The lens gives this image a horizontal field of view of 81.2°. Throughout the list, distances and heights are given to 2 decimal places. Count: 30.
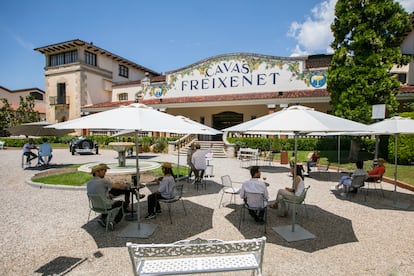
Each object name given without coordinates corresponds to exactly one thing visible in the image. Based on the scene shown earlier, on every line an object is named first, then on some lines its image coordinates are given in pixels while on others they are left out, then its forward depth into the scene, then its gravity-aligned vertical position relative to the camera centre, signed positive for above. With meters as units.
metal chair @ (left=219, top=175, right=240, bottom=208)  6.20 -1.39
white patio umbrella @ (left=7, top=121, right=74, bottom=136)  11.26 -0.04
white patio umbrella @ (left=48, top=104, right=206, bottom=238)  4.13 +0.14
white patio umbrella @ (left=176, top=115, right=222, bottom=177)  5.97 -0.02
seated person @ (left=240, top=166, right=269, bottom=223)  5.00 -1.16
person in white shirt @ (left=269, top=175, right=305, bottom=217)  5.23 -1.42
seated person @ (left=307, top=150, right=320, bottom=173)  10.92 -1.34
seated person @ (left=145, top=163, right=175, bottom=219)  5.55 -1.40
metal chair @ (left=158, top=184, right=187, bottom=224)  5.48 -1.56
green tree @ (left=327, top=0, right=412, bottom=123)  13.00 +4.32
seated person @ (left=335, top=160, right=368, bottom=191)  7.15 -1.41
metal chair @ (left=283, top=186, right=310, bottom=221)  5.06 -1.41
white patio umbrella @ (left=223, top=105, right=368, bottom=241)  4.20 +0.15
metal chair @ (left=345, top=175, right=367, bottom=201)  7.11 -1.46
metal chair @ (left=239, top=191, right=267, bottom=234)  4.99 -1.42
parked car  18.86 -1.29
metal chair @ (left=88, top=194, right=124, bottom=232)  4.67 -1.52
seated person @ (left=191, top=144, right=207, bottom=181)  8.83 -1.21
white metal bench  2.48 -1.43
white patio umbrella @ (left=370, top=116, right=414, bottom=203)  6.23 +0.20
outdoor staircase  18.66 -1.33
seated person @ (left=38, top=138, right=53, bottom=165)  12.66 -1.14
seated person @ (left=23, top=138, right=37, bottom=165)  12.53 -1.08
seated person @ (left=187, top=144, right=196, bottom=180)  8.89 -1.05
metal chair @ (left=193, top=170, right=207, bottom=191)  8.82 -1.80
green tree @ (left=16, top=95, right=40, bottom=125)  32.19 +2.20
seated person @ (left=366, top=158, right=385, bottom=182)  7.45 -1.25
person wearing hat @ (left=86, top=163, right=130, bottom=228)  4.91 -1.20
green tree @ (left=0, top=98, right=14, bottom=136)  32.22 +1.66
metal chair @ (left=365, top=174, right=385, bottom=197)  7.42 -1.43
